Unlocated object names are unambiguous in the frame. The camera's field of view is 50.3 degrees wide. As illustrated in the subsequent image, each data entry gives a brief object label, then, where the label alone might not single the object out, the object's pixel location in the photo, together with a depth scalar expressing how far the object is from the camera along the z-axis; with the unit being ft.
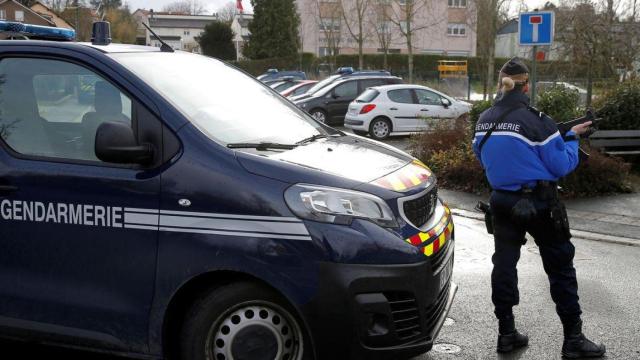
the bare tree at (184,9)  414.21
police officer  13.24
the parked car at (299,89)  77.87
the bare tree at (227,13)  331.98
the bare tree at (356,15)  127.54
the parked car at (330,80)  68.90
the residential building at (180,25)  371.97
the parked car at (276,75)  106.83
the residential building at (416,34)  182.19
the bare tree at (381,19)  135.44
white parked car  59.36
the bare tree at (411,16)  108.47
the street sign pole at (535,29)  32.24
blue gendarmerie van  10.60
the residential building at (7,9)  193.67
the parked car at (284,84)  86.36
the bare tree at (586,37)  67.87
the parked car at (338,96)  66.54
